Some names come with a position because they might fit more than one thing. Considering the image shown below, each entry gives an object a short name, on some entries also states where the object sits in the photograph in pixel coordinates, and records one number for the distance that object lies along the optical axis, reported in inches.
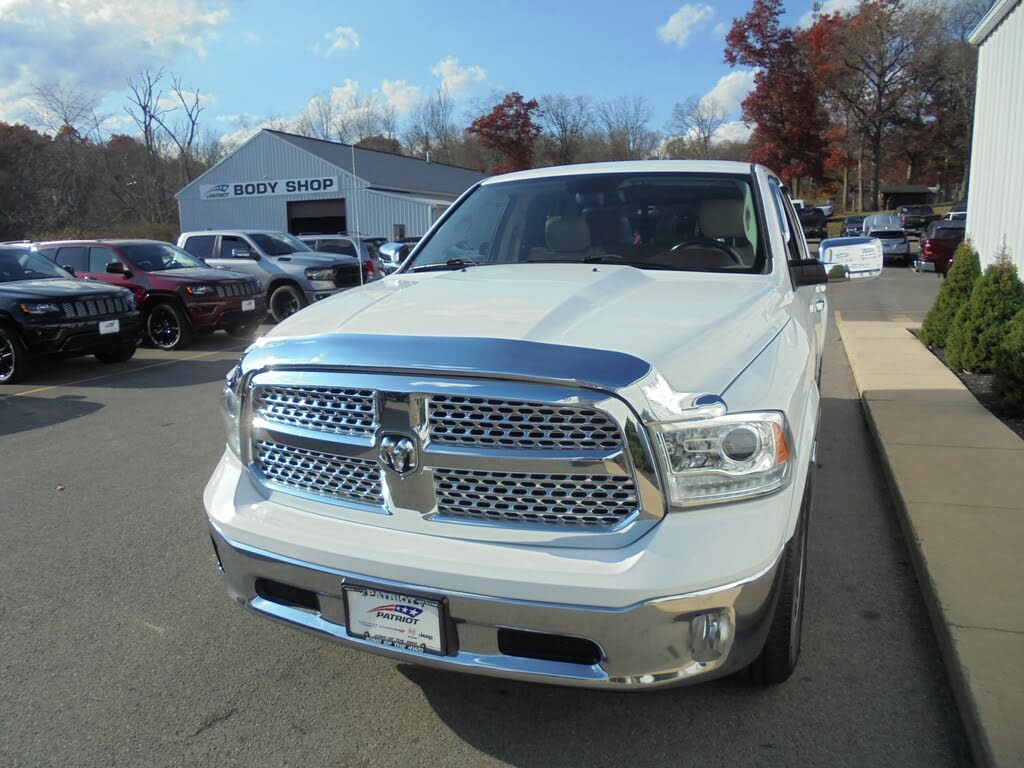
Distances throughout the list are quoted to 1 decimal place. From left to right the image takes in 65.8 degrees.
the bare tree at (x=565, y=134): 2506.2
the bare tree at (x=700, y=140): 1951.8
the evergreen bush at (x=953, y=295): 384.2
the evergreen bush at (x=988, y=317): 318.0
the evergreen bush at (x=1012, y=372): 253.1
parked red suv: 477.4
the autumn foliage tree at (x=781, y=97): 2125.9
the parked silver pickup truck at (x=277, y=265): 579.5
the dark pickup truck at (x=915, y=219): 1670.8
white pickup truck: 82.5
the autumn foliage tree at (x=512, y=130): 2395.4
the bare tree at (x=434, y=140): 2910.9
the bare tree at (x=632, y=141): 2151.8
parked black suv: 367.9
